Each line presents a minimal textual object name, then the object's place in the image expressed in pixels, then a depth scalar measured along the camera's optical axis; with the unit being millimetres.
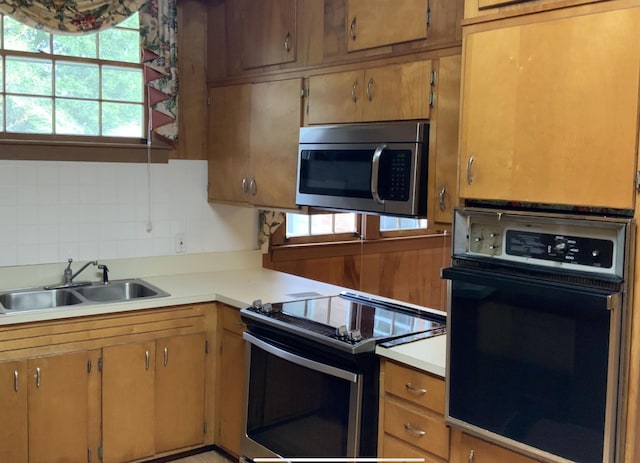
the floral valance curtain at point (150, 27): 3318
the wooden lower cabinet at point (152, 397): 3205
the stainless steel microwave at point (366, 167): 2652
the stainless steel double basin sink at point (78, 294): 3338
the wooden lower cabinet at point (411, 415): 2367
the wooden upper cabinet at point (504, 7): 1949
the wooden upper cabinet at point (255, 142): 3363
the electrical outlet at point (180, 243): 3928
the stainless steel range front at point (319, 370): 2586
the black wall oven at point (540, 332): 1848
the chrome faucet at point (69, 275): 3496
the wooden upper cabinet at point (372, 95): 2670
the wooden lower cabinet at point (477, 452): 2129
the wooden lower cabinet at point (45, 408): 2938
